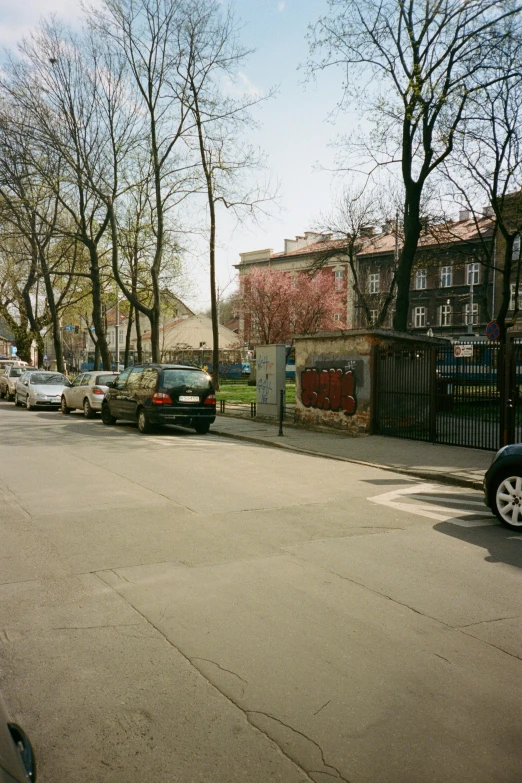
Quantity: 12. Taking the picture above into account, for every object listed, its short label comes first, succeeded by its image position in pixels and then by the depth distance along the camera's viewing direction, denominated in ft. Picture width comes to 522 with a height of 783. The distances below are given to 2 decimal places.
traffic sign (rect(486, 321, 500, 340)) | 62.73
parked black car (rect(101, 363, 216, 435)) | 55.26
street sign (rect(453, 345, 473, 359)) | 43.78
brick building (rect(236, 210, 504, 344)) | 192.54
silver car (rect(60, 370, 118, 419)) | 74.59
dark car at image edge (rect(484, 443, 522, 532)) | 24.72
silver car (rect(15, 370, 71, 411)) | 87.76
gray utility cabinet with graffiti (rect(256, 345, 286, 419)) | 67.10
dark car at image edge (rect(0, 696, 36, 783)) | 5.82
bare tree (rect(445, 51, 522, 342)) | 80.18
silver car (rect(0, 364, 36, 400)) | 112.28
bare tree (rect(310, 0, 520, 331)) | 67.21
